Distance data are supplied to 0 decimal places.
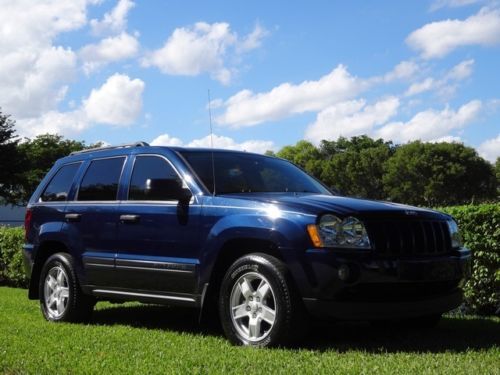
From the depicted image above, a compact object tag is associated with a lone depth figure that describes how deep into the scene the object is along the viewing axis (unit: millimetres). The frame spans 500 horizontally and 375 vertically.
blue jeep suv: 5547
